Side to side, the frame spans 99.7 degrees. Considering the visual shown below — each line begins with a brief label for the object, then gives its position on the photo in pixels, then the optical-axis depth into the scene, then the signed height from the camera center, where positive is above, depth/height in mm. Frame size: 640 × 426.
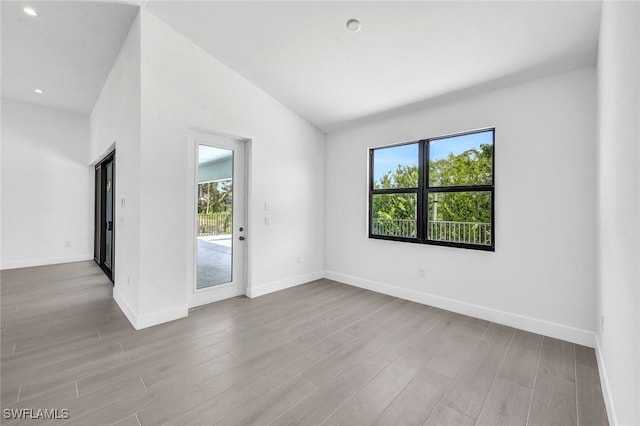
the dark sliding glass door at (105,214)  4656 -58
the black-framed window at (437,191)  3195 +309
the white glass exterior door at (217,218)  3449 -81
